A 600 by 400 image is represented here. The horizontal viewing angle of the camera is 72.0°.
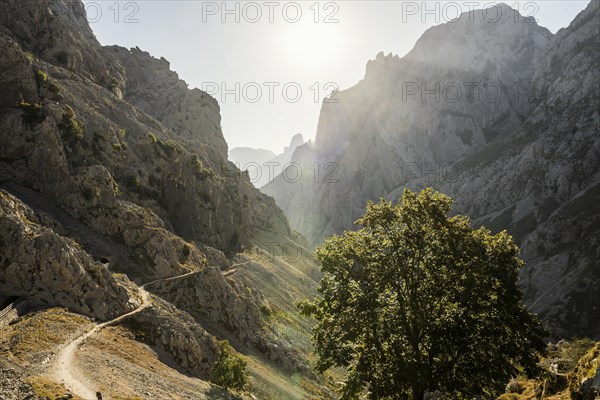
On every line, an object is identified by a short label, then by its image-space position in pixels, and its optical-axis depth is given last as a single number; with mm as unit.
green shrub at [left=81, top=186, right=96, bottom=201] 72188
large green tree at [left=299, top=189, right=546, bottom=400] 20594
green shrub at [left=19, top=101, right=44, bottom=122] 73812
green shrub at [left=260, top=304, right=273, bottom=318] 82144
